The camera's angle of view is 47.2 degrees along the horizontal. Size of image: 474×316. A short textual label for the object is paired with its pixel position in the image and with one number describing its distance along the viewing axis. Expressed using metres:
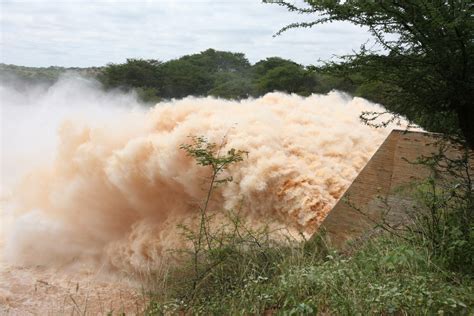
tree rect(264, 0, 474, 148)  4.70
